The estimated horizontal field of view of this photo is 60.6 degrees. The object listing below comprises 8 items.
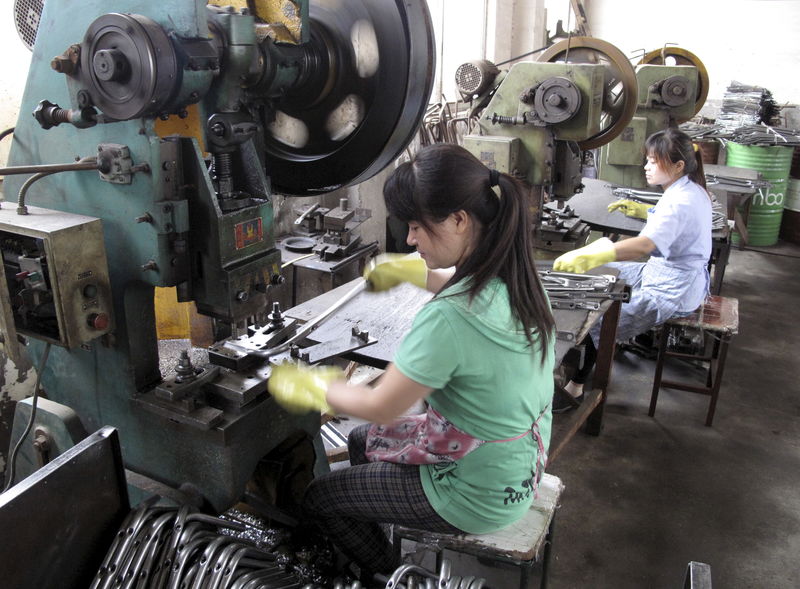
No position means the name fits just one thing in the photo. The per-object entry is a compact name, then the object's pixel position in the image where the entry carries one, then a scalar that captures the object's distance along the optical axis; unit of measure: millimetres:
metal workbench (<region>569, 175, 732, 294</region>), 3121
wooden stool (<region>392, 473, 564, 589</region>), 1370
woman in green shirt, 1190
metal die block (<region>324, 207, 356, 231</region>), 2893
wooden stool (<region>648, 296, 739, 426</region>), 2725
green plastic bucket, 5273
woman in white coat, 2600
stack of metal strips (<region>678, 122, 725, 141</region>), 5559
